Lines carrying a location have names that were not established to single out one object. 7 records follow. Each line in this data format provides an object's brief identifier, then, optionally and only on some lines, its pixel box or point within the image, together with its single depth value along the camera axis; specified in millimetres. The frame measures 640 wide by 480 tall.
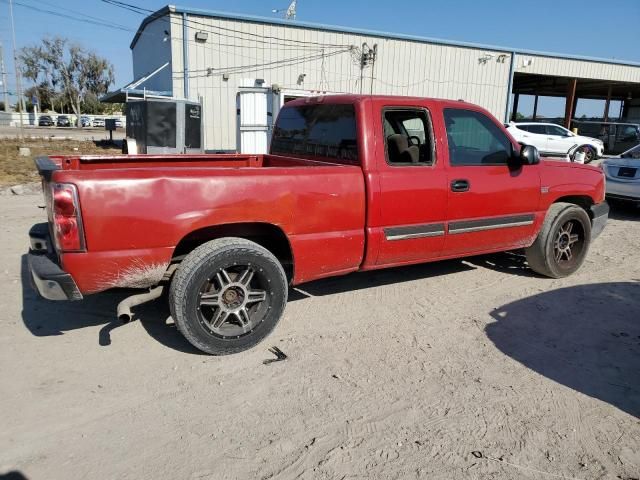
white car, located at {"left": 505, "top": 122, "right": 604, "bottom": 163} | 20688
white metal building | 16938
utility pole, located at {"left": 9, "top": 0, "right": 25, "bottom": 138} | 26141
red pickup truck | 3219
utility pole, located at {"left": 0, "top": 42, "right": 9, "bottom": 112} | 28511
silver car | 9383
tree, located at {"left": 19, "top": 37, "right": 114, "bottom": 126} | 70325
